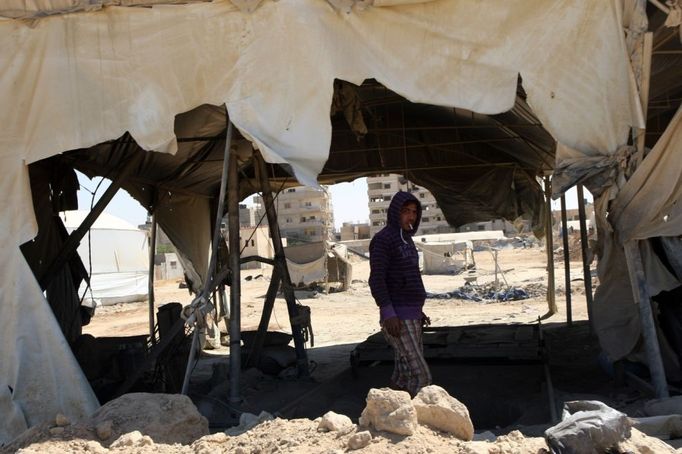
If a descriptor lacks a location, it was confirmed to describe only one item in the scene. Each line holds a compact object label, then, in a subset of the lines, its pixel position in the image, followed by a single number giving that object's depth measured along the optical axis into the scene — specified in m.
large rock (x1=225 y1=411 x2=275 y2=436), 4.30
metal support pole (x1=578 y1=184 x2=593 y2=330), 9.65
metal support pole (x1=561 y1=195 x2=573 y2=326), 11.13
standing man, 4.83
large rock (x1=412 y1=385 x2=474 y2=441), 3.56
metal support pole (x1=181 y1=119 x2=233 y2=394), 4.77
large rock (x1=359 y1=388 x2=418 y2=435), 3.43
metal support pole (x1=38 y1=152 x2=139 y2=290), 6.31
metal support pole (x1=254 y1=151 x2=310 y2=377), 7.04
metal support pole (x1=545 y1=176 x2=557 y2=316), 12.11
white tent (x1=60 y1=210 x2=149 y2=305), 22.20
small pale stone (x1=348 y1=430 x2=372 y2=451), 3.38
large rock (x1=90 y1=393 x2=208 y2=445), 4.09
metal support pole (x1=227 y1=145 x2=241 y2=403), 5.60
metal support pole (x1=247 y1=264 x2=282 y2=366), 7.30
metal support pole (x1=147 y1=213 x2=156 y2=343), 9.83
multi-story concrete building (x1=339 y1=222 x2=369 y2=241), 63.06
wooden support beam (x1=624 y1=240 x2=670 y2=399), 4.62
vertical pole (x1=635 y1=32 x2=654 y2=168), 4.64
